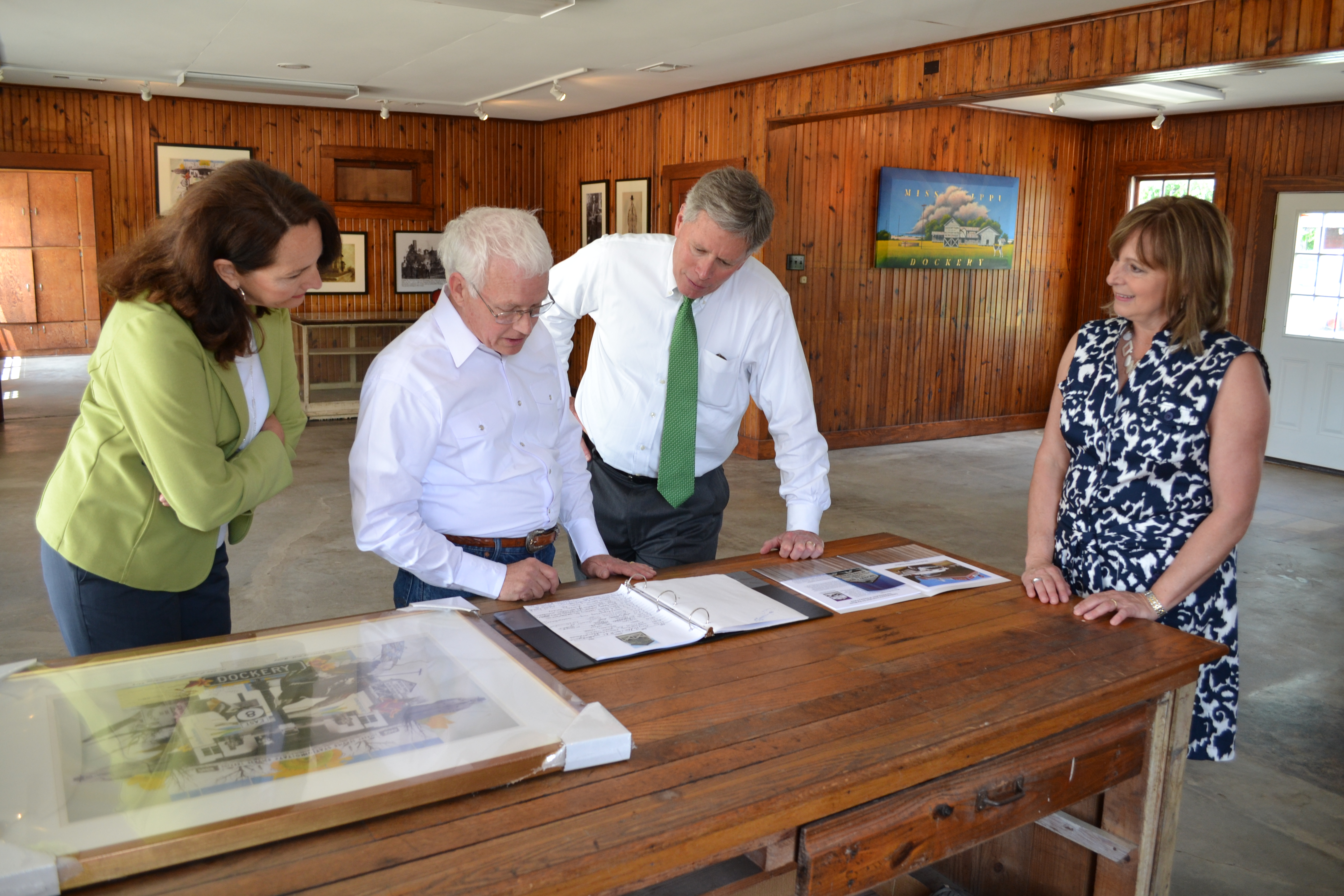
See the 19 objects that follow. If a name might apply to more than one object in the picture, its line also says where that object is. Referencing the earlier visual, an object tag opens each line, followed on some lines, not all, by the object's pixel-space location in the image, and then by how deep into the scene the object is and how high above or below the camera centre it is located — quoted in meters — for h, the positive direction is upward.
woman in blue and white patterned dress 2.02 -0.33
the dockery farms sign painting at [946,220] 8.43 +0.58
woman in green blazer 1.71 -0.27
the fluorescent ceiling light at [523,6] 5.21 +1.40
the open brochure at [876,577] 2.01 -0.63
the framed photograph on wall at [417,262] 10.40 +0.08
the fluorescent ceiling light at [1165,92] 7.47 +1.53
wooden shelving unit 9.37 -0.81
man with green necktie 2.54 -0.29
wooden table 1.10 -0.64
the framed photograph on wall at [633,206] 9.28 +0.66
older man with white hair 1.85 -0.32
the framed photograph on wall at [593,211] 10.01 +0.66
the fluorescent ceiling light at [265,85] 8.07 +1.49
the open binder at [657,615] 1.71 -0.62
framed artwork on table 1.07 -0.59
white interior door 8.11 -0.27
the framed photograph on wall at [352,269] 10.11 -0.02
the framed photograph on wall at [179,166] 9.38 +0.91
